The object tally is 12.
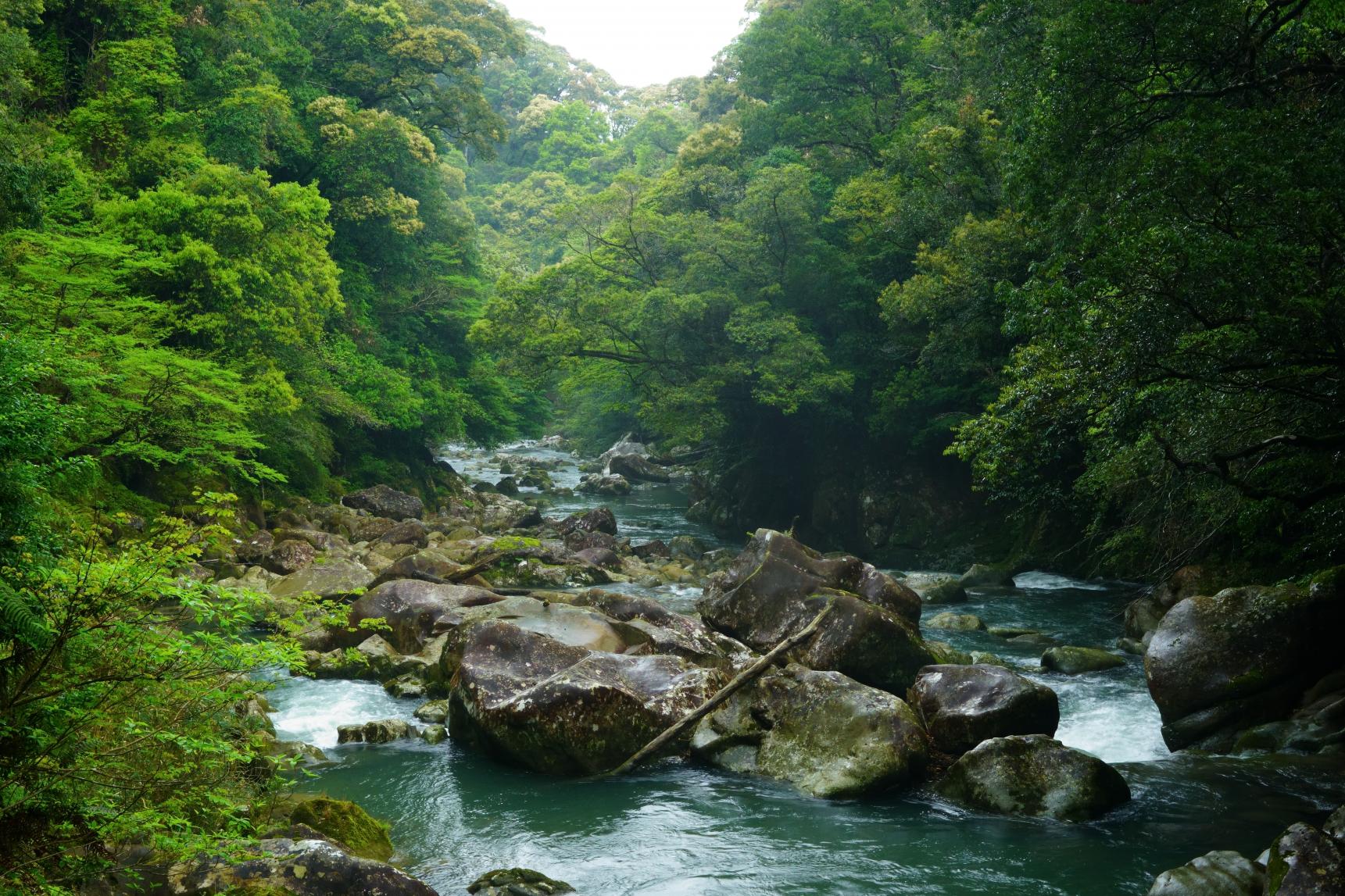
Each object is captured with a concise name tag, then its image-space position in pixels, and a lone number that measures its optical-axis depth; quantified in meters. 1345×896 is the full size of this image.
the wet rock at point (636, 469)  42.59
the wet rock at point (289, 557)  17.98
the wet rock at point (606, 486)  38.84
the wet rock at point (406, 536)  21.78
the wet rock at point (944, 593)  18.59
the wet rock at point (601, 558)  21.42
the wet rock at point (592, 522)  26.20
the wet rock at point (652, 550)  24.55
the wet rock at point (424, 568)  15.83
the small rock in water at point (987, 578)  20.27
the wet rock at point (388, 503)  26.31
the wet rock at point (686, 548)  24.95
